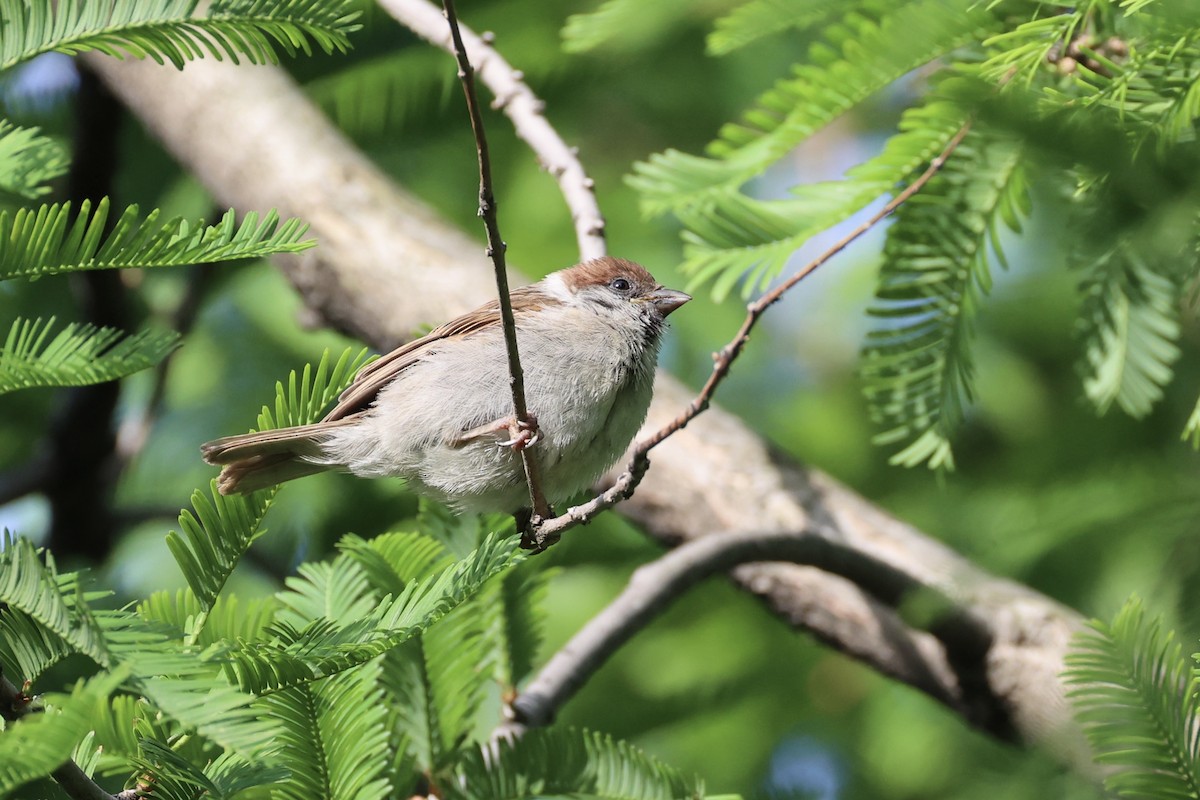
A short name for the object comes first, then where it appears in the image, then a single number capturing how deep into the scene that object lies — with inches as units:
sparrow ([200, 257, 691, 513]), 254.2
